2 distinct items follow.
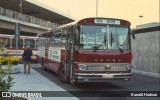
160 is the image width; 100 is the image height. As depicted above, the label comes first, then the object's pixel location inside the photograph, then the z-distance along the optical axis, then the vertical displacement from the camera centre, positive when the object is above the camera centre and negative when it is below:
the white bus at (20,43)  40.06 +0.20
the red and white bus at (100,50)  15.66 -0.21
